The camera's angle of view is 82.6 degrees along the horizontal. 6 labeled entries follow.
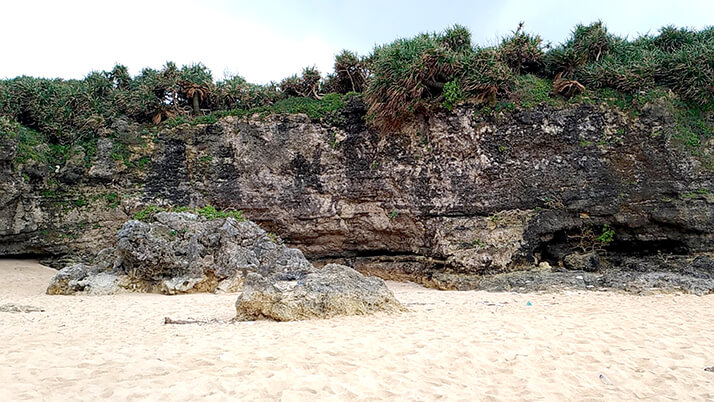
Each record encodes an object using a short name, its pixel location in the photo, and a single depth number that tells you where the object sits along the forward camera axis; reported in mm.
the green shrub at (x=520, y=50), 14383
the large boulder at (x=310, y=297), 6566
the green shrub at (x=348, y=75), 15758
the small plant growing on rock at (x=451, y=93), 13594
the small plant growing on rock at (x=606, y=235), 12672
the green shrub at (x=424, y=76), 13336
